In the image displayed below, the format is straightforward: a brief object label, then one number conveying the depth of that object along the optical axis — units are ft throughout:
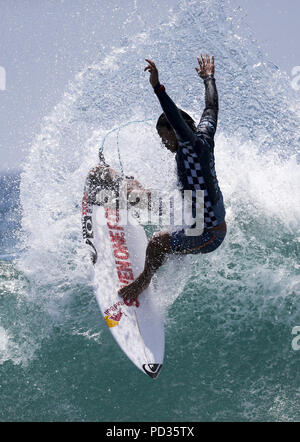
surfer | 27.60
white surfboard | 35.63
